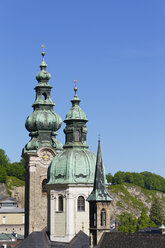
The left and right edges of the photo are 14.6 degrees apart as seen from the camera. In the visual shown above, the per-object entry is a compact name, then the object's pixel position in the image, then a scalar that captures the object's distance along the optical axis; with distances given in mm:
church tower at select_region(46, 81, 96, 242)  77875
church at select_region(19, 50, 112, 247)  70688
